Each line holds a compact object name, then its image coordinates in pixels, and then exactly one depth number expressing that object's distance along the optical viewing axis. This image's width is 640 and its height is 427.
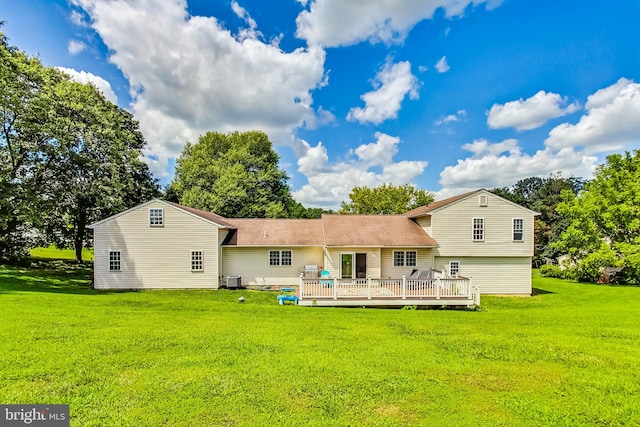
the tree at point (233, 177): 34.06
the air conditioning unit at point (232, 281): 18.41
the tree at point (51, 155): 18.22
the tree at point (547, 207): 39.78
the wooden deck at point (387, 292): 13.84
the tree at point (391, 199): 43.75
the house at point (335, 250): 18.16
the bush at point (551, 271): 29.07
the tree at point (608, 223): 23.17
